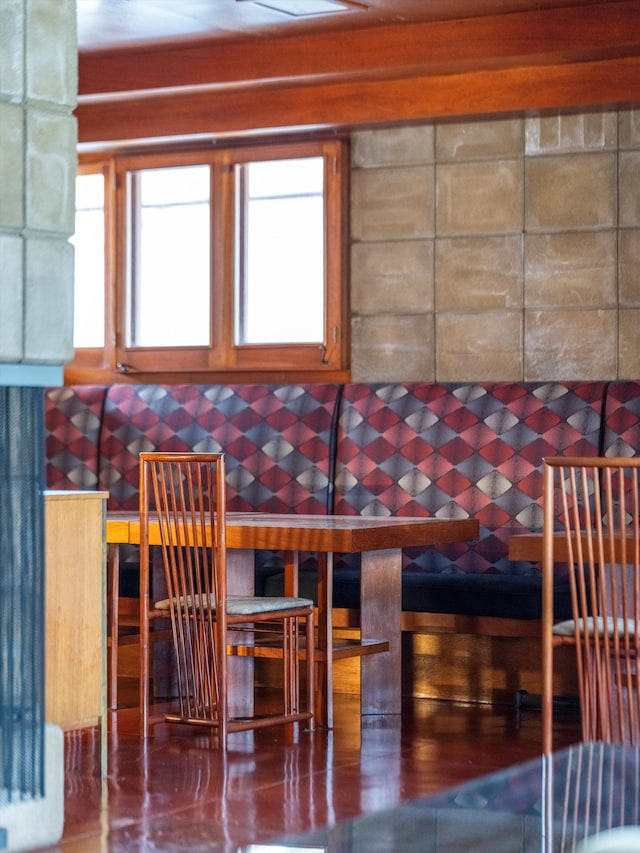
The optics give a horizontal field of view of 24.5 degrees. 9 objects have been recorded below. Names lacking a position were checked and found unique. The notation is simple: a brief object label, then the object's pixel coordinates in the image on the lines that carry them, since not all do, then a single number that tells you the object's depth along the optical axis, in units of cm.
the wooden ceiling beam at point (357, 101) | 614
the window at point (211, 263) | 700
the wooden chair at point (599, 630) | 371
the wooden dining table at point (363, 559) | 500
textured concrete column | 365
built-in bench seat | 604
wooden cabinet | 415
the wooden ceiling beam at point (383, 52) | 589
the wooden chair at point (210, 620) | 484
